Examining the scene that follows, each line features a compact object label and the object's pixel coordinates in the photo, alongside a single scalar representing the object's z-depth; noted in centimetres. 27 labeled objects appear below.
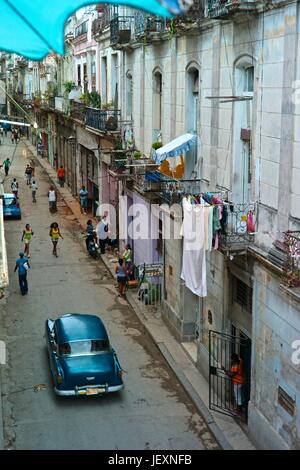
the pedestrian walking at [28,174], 4905
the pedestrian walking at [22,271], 2414
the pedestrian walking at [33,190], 4322
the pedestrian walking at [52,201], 3950
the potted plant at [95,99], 3287
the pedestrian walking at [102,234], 3025
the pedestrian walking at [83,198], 3901
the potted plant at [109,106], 2986
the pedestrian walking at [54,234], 3022
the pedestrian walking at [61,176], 4978
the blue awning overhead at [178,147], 1789
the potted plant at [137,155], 2428
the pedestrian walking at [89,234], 3056
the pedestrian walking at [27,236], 2953
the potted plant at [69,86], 3891
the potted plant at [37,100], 5177
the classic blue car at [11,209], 3806
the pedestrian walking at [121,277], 2447
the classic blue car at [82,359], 1564
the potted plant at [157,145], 2145
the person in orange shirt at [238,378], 1523
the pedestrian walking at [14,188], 4272
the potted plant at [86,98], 3418
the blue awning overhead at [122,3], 477
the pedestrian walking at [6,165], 5195
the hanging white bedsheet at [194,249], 1449
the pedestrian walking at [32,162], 5803
